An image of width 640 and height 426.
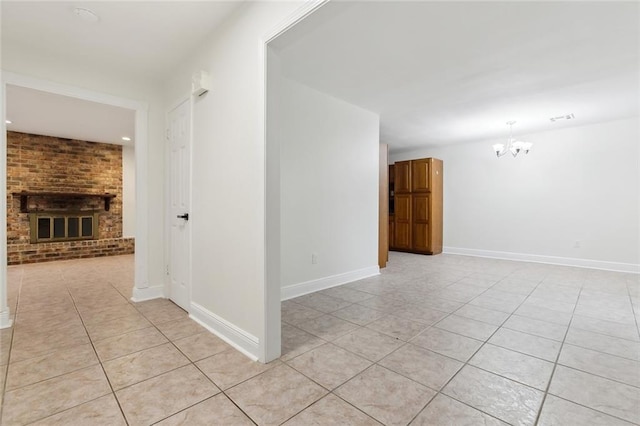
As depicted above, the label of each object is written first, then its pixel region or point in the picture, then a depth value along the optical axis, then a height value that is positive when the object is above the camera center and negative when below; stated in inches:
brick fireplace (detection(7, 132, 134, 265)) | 211.0 +9.8
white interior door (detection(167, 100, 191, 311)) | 113.3 +3.3
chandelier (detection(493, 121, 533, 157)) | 195.3 +44.9
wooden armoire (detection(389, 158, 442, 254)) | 255.4 +4.3
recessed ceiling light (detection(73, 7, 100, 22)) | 85.3 +59.8
